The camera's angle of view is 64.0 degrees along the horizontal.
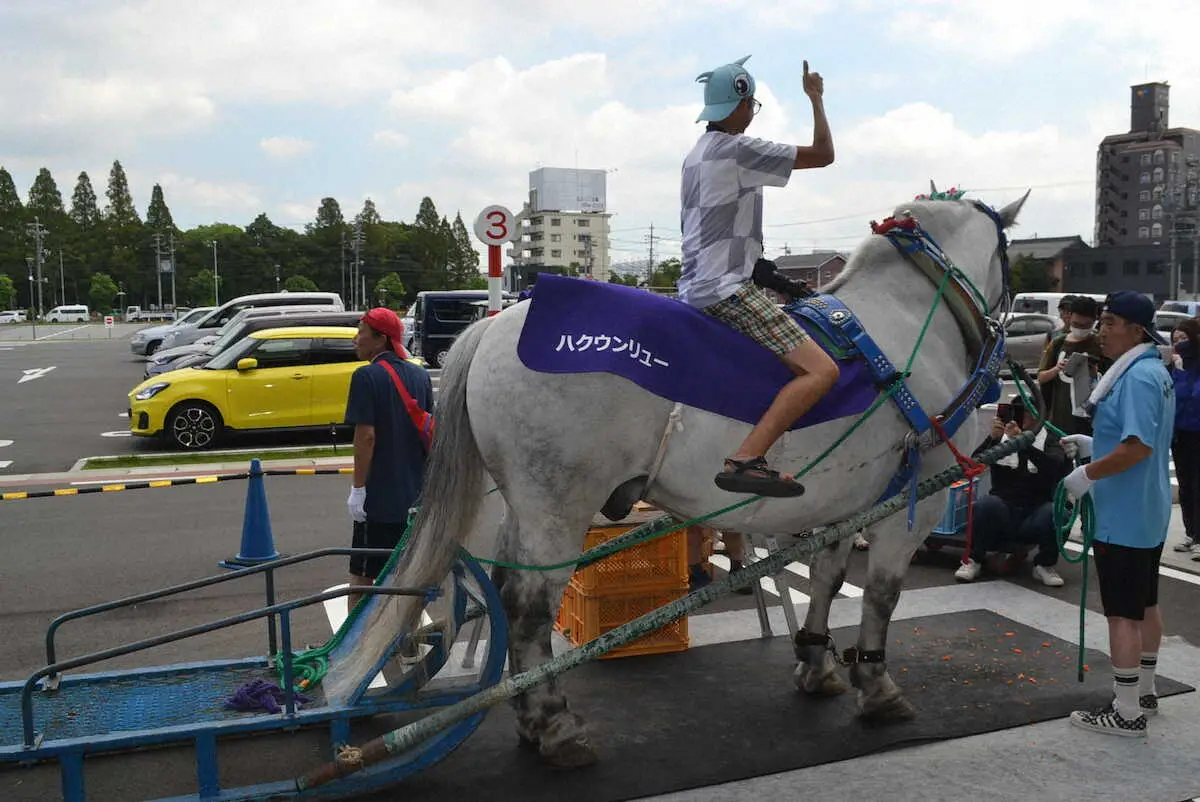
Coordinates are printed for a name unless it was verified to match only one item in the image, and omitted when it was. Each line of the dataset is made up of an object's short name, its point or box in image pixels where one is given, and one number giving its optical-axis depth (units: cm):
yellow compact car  1395
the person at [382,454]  530
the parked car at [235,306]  2636
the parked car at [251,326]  1684
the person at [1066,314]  834
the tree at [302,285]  8991
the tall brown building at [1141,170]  9600
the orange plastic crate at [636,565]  550
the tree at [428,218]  11344
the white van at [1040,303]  2884
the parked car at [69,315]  8300
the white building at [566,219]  11388
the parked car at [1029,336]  2238
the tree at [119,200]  10850
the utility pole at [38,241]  6766
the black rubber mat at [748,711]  416
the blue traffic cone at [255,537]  791
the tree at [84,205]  10738
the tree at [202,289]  9294
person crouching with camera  710
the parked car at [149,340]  3162
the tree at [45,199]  10356
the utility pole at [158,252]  8919
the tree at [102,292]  9075
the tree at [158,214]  10950
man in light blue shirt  435
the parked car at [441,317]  2775
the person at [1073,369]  791
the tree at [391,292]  8866
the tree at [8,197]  10206
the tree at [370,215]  11469
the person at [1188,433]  776
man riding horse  398
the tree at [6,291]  8869
